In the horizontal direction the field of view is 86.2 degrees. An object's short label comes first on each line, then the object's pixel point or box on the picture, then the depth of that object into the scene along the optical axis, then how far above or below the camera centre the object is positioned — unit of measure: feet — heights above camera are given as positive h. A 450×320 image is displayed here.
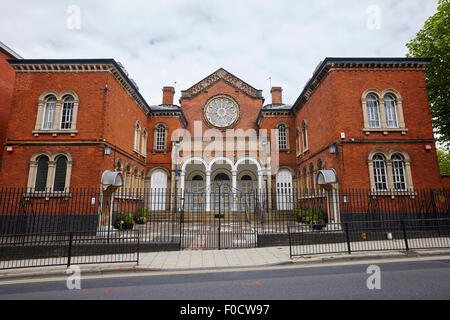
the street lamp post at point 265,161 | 66.64 +12.36
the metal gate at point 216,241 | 32.68 -5.09
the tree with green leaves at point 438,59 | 49.19 +29.84
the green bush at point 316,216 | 44.35 -2.12
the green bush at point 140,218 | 55.48 -2.70
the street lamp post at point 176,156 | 67.27 +13.91
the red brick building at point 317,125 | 42.78 +15.14
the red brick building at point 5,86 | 53.31 +27.42
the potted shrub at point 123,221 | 44.35 -2.75
